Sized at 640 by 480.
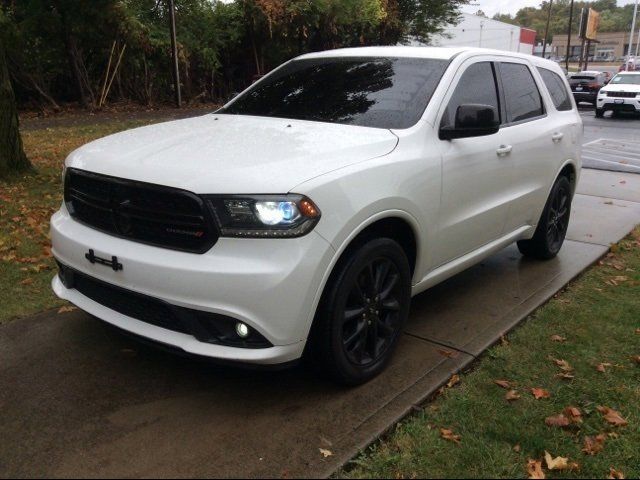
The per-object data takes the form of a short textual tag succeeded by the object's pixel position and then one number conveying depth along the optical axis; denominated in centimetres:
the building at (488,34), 5572
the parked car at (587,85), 2688
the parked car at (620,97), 2152
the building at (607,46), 12781
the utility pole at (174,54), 1700
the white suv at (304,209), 276
